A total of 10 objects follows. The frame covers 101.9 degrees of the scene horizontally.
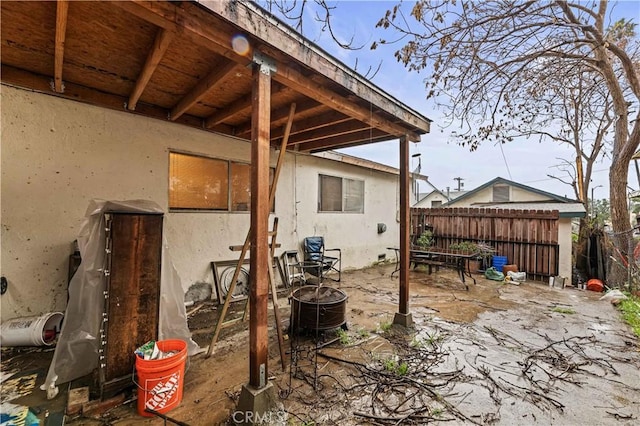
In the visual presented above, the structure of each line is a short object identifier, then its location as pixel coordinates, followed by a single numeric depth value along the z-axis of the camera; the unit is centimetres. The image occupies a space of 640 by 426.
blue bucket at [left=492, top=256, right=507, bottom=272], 653
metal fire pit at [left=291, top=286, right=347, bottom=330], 288
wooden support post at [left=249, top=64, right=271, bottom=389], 181
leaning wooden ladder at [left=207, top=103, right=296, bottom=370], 243
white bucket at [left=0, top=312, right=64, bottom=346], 252
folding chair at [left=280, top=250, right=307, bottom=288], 503
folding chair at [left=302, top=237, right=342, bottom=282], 538
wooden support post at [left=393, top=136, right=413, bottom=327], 334
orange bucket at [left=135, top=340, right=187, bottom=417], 181
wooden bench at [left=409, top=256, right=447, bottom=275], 595
